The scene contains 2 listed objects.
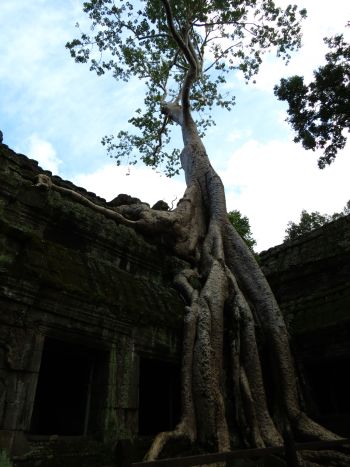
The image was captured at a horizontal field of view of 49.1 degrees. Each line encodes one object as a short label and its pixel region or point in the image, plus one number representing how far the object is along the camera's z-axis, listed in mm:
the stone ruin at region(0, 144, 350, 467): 3211
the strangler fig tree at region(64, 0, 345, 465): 4238
